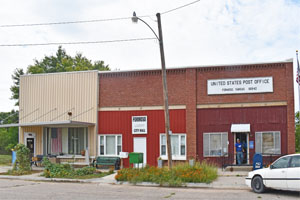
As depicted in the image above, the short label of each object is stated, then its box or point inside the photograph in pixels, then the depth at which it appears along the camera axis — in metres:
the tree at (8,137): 45.69
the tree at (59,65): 45.67
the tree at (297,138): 38.21
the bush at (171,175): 16.55
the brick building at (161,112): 22.25
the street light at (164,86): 17.98
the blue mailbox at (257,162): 19.07
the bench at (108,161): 23.27
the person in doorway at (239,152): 21.47
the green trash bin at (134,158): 19.95
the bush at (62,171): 19.86
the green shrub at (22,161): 21.41
